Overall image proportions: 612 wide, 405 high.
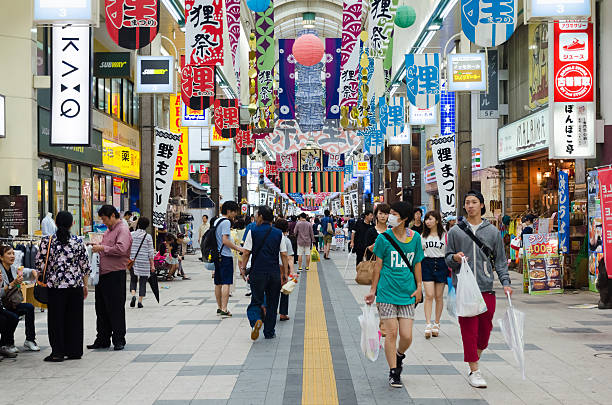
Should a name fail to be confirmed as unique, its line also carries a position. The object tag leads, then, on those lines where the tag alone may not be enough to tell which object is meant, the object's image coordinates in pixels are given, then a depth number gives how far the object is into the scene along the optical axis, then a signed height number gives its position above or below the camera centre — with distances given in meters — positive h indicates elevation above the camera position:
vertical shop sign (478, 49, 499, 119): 20.67 +3.09
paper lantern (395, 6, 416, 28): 18.28 +4.80
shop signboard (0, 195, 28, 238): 13.54 -0.11
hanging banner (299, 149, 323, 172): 54.03 +3.33
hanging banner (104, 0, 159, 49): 12.49 +3.24
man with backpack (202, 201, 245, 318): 10.30 -0.62
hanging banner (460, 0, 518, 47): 12.68 +3.23
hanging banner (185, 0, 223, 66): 17.17 +4.15
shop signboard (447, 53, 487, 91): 16.50 +3.02
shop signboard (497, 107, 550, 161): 16.66 +1.70
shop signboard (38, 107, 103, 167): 15.55 +1.46
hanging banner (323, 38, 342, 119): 29.72 +5.48
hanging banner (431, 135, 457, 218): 16.20 +0.74
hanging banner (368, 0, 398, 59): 18.12 +4.63
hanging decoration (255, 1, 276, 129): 21.25 +4.95
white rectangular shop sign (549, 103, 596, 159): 13.45 +1.43
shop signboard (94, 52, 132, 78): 18.61 +3.72
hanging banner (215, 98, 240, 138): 24.77 +3.07
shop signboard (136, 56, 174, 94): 15.94 +2.95
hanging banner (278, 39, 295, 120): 31.69 +5.61
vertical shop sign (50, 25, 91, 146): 13.62 +2.15
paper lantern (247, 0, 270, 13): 17.08 +4.81
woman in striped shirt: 11.73 -0.75
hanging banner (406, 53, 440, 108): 20.38 +3.59
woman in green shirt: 5.97 -0.68
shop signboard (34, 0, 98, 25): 10.51 +2.88
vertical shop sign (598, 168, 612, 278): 10.42 -0.12
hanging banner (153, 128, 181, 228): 15.79 +0.85
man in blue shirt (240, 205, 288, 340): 8.54 -0.81
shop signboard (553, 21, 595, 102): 13.20 +2.56
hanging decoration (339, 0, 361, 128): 21.87 +4.72
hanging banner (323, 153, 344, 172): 52.75 +3.11
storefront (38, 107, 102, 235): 16.09 +0.80
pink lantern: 20.75 +4.52
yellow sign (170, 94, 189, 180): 26.75 +2.26
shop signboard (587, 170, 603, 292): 12.34 -0.40
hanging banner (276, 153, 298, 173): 52.50 +3.11
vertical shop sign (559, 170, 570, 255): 13.54 -0.22
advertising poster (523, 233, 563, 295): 13.32 -1.16
